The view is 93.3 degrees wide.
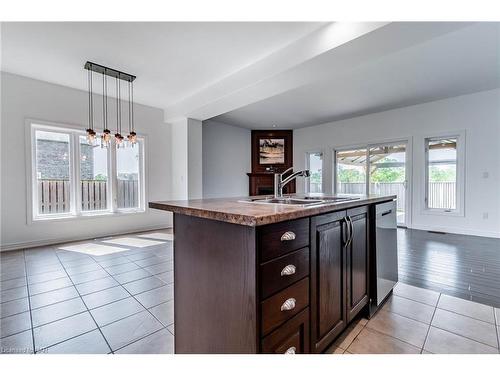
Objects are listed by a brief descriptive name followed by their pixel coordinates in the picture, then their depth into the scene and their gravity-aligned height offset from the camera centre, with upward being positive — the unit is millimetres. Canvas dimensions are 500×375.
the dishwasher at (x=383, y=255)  1811 -591
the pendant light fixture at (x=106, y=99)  3287 +1634
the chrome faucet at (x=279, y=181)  1895 +23
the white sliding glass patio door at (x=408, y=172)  5176 +251
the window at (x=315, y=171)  6922 +377
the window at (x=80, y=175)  3947 +172
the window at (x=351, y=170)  6176 +353
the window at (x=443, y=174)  4656 +183
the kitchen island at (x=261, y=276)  927 -429
